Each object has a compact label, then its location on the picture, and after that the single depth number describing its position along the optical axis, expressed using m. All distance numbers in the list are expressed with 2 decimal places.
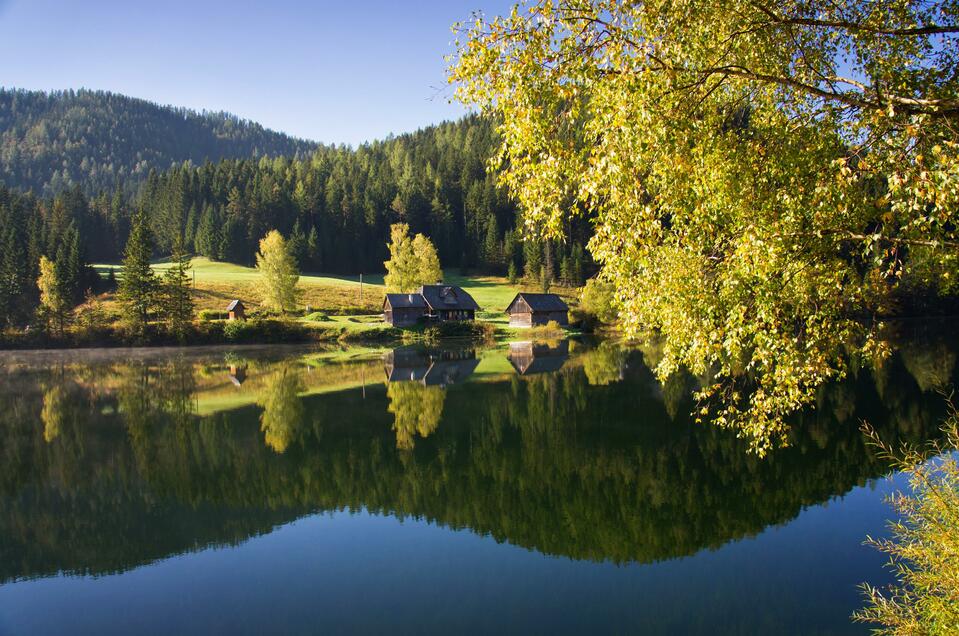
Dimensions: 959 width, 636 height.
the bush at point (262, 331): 68.56
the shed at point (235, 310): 77.62
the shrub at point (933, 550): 7.25
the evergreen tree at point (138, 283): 68.75
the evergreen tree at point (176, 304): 68.69
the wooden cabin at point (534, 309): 84.12
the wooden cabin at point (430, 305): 81.31
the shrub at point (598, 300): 76.56
